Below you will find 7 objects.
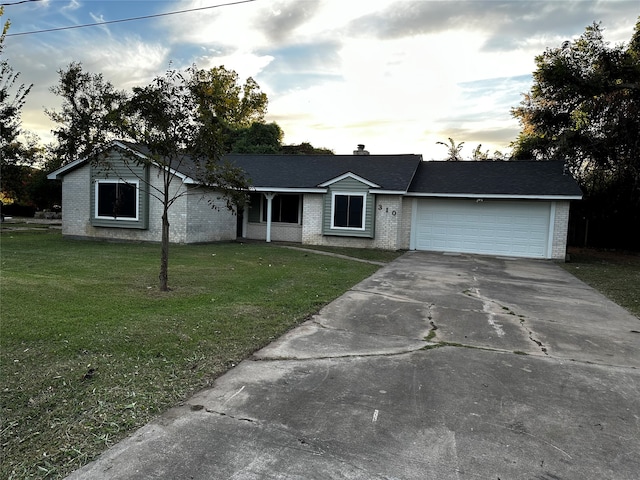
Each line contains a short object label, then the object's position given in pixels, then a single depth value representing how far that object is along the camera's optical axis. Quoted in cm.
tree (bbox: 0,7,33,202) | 1577
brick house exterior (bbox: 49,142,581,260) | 1572
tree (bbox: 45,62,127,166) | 3231
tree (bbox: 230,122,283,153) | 3550
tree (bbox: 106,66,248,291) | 715
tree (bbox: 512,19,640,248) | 1481
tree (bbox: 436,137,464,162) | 3161
